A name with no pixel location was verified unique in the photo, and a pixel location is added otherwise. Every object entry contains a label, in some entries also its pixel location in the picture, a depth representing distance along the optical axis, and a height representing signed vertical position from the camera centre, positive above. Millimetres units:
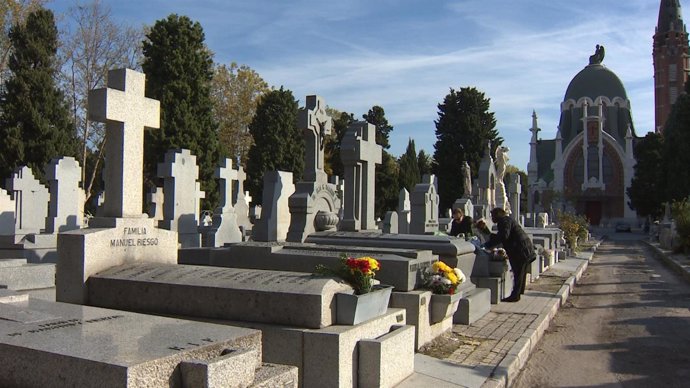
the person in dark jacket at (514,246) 10287 -526
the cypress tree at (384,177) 47031 +2860
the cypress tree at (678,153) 38219 +4353
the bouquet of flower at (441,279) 6980 -754
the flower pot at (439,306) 6848 -1037
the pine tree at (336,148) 43719 +4835
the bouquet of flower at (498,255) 10445 -692
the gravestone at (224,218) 16094 -157
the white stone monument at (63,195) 15479 +421
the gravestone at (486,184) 23172 +1186
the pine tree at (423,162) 59375 +5170
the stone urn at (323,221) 11211 -142
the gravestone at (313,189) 10977 +458
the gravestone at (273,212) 12023 +19
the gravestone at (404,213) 20617 +38
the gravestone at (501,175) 24703 +1683
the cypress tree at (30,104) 27672 +4941
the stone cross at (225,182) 18542 +960
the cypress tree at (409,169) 51025 +3847
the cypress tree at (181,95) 30594 +6098
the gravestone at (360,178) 11377 +690
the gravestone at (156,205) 20422 +228
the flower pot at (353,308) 5016 -788
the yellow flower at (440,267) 7074 -622
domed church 69938 +7656
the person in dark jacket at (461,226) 12070 -230
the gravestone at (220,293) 4957 -704
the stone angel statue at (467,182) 27500 +1514
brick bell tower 81375 +20822
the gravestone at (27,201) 17656 +279
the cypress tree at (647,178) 53750 +3631
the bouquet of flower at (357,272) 5355 -526
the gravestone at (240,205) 20517 +259
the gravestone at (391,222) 16125 -223
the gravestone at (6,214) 16891 -103
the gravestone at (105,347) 2996 -736
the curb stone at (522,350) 5682 -1517
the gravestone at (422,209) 16781 +144
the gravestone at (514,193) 27312 +1011
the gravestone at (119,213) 5949 -19
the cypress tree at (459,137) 49188 +6459
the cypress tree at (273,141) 39469 +4755
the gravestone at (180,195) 15820 +443
